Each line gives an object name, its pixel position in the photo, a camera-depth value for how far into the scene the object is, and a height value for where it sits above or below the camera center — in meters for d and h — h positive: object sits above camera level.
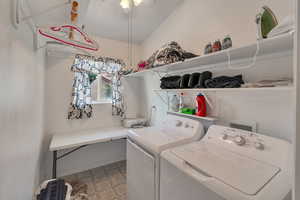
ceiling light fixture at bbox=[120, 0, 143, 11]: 1.76 +1.33
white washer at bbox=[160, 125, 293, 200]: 0.65 -0.43
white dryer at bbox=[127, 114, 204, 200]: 1.16 -0.49
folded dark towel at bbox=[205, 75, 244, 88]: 1.13 +0.16
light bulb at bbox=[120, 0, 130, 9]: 1.76 +1.33
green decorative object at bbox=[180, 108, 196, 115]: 1.71 -0.16
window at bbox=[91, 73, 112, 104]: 2.62 +0.21
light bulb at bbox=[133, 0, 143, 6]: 1.75 +1.33
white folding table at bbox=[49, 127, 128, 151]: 1.80 -0.60
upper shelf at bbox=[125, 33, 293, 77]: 0.83 +0.39
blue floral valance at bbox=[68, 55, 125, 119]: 2.29 +0.39
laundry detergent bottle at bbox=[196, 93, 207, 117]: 1.59 -0.08
